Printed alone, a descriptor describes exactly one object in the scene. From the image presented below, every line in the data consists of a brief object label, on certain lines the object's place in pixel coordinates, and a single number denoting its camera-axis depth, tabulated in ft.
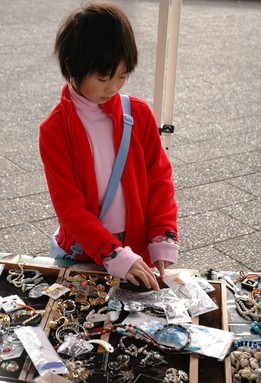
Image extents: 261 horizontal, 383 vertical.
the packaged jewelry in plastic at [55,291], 6.19
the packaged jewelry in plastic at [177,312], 5.92
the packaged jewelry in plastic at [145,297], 6.16
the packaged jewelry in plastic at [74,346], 5.44
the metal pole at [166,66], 8.33
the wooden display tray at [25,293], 5.16
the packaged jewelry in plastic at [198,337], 5.50
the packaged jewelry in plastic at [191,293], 6.15
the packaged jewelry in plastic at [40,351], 5.16
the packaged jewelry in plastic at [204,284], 6.50
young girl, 6.02
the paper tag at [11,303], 5.99
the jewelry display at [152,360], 5.38
